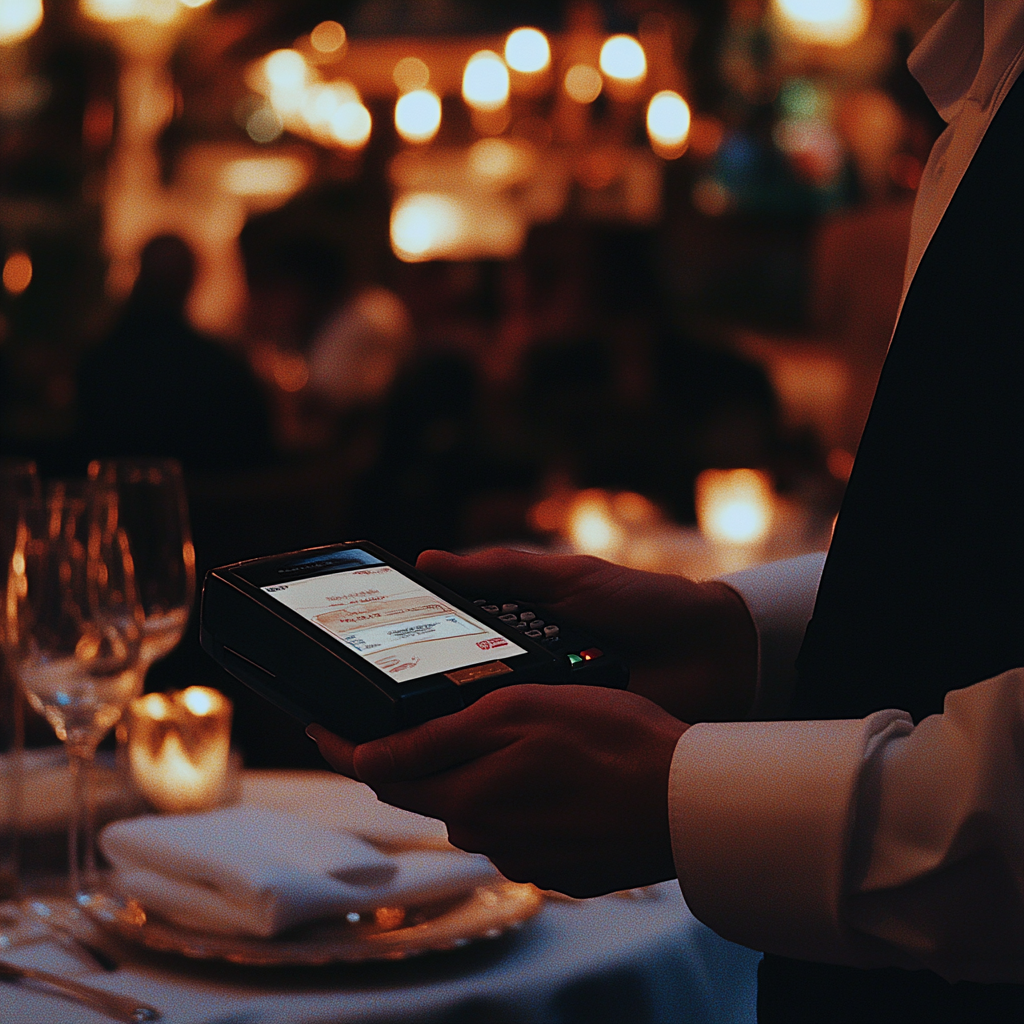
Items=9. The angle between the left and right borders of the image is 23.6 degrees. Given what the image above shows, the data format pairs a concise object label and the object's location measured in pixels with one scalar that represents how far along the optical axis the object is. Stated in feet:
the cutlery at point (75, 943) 3.73
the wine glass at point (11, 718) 4.10
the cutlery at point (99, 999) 3.56
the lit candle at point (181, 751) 4.37
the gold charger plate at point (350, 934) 3.64
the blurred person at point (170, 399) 11.22
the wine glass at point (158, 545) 4.18
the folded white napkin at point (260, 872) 3.68
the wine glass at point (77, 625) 3.99
